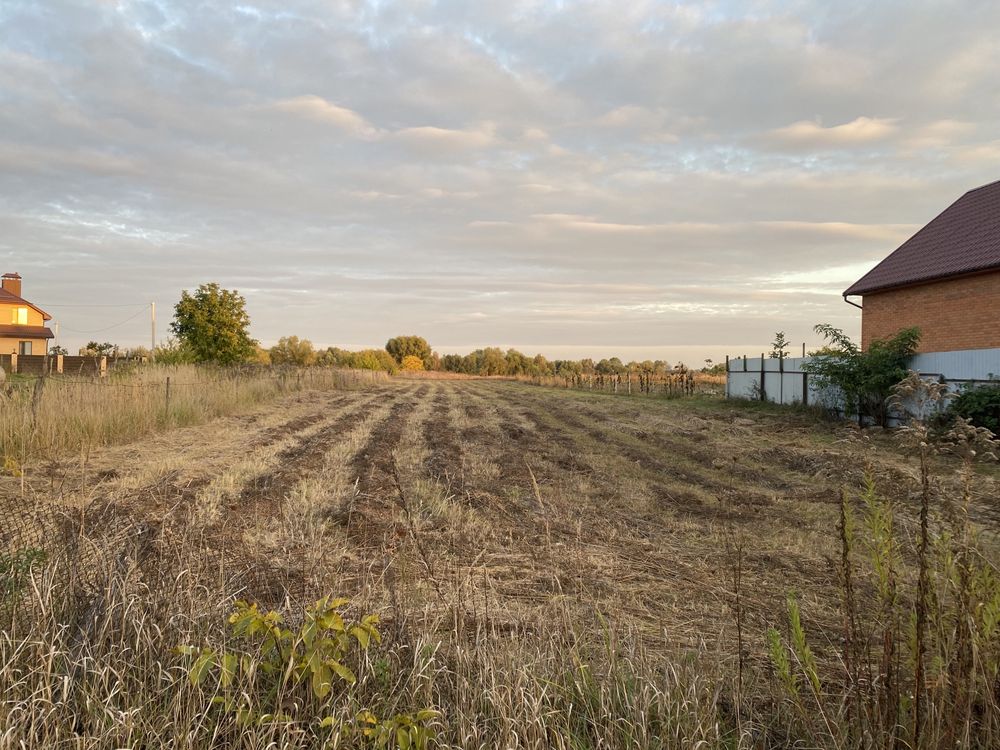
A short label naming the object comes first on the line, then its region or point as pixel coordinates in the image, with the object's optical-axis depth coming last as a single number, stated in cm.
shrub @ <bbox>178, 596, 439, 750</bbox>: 250
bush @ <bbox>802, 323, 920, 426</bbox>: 1755
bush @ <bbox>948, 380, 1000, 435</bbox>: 1417
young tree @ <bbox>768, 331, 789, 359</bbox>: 2524
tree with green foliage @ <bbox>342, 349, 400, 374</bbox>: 6838
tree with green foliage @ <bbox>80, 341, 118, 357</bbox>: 4934
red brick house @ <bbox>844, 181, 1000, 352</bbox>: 1775
